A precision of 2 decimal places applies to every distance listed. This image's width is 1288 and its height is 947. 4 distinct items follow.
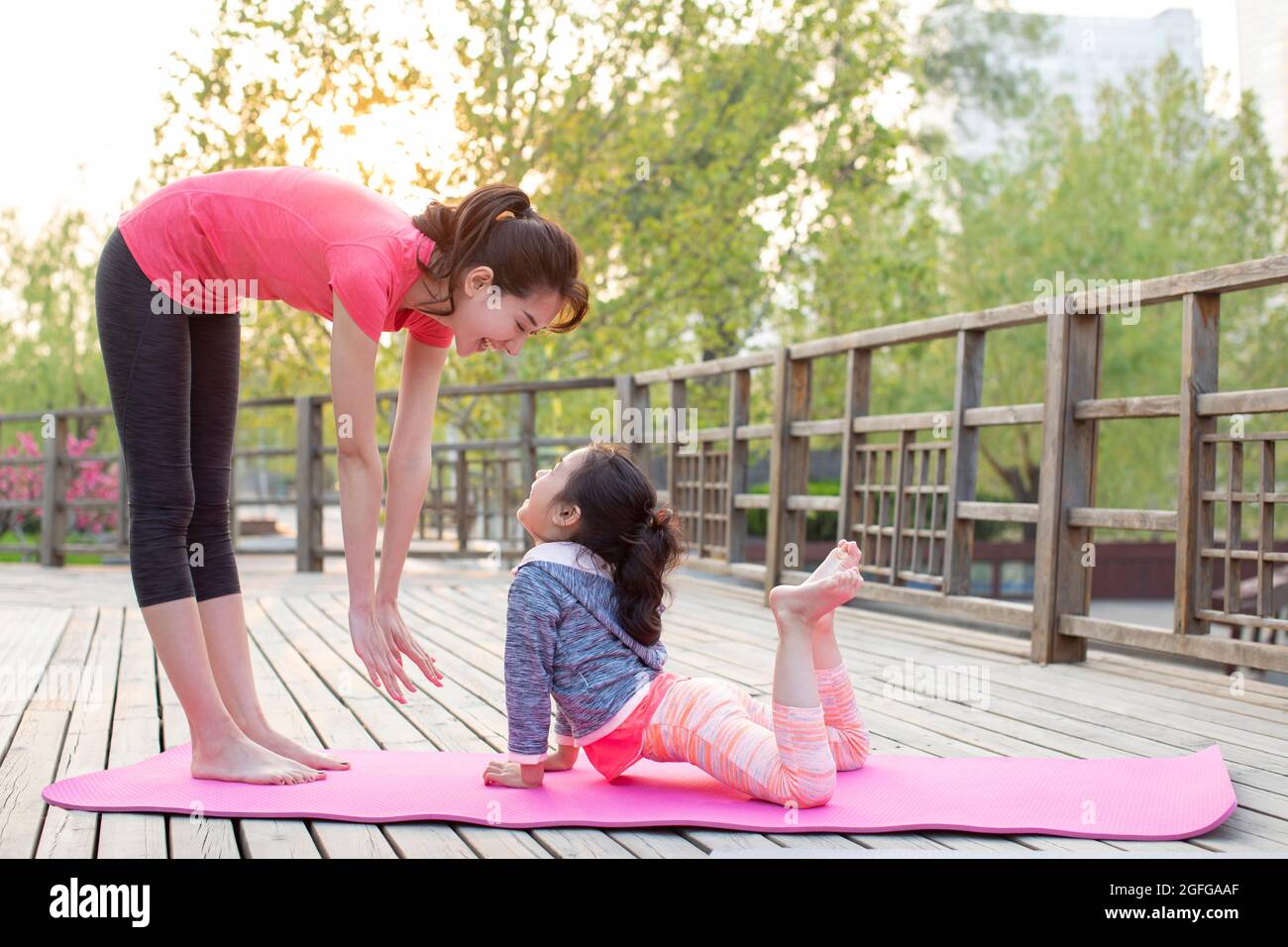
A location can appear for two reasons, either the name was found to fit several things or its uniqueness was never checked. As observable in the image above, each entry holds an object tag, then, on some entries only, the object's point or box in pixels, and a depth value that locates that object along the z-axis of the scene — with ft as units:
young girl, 6.84
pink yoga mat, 6.42
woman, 6.75
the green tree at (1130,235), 50.01
